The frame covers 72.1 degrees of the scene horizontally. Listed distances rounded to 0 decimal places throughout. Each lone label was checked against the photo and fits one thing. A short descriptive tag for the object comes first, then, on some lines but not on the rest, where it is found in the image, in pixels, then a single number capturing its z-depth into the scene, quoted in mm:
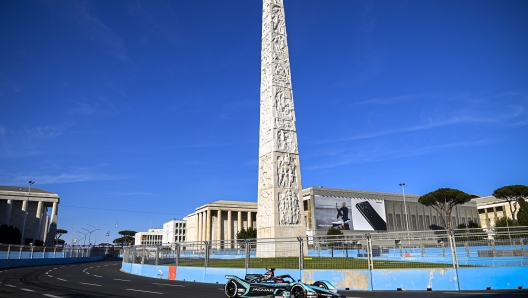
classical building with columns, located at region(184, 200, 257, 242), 81688
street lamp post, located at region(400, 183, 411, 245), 80375
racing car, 8836
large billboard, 73438
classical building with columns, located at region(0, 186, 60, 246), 75688
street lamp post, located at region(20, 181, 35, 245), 63831
